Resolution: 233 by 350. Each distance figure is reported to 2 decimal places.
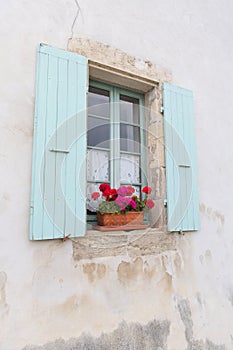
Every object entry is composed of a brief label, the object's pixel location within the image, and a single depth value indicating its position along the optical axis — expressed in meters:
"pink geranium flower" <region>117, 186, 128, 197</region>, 2.03
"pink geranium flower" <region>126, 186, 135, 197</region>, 2.04
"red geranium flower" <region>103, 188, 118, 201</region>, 2.01
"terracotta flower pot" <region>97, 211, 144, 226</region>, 2.01
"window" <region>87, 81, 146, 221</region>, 2.21
